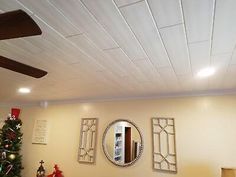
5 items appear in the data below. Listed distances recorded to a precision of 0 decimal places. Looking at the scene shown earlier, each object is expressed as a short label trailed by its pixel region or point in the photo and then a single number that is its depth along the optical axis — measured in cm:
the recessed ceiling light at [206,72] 193
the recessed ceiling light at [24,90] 290
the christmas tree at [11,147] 337
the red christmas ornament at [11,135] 353
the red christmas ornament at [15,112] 376
